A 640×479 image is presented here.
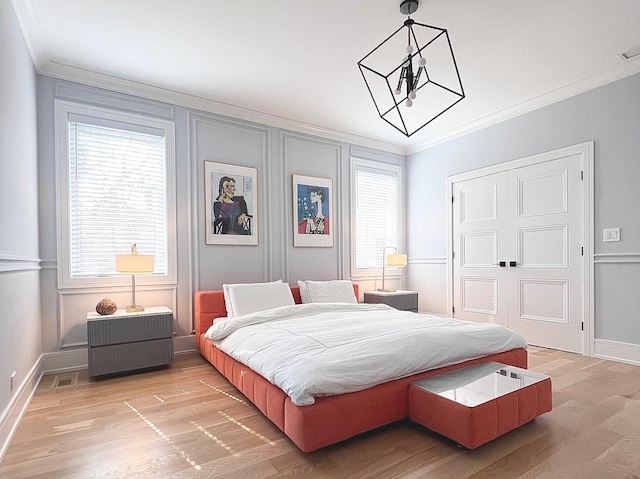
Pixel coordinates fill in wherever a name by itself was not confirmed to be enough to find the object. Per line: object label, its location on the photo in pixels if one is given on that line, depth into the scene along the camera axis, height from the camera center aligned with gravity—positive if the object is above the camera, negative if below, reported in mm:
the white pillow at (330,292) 4297 -666
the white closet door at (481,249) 4574 -181
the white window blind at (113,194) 3504 +437
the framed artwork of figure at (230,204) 4164 +387
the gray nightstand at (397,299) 4832 -848
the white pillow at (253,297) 3656 -627
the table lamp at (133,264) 3277 -242
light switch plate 3561 -3
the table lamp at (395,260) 5109 -342
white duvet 2029 -740
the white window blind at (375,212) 5422 +369
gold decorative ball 3245 -615
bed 1895 -976
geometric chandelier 2613 +1577
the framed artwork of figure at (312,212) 4805 +332
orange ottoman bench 1907 -923
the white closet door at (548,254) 3883 -225
